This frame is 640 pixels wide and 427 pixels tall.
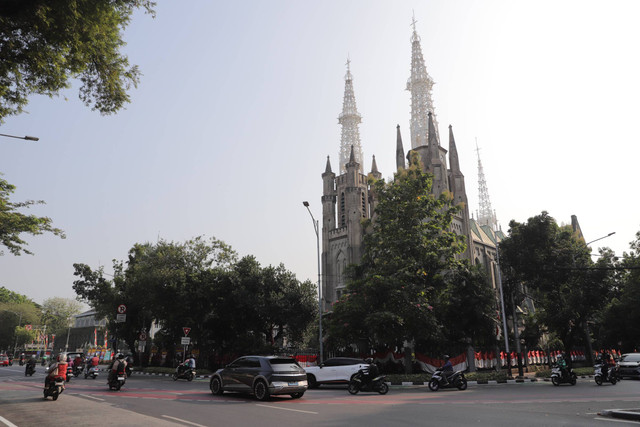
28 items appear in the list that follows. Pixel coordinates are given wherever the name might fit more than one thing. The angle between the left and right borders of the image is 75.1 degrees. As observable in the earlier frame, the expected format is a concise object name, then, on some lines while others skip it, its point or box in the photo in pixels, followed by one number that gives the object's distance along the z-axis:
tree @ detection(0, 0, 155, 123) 9.41
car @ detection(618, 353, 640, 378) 22.27
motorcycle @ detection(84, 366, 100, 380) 23.80
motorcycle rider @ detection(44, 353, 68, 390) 12.48
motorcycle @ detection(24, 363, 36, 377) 25.61
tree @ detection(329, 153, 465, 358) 22.95
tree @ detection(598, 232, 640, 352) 32.72
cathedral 51.97
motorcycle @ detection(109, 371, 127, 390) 16.16
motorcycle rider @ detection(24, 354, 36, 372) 25.62
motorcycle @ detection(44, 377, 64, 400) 12.37
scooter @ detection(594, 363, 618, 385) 18.17
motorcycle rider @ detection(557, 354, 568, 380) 18.58
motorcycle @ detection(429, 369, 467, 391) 16.59
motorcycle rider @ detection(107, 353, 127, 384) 16.28
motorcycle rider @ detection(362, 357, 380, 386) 15.79
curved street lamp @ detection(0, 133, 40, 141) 13.55
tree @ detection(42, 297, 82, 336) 83.81
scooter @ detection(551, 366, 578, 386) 18.52
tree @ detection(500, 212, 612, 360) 29.92
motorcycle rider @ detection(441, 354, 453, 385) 16.66
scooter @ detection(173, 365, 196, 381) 22.28
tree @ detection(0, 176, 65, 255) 20.41
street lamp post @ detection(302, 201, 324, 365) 26.44
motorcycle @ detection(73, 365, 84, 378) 25.95
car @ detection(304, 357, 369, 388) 18.08
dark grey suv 12.30
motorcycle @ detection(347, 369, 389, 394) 15.67
